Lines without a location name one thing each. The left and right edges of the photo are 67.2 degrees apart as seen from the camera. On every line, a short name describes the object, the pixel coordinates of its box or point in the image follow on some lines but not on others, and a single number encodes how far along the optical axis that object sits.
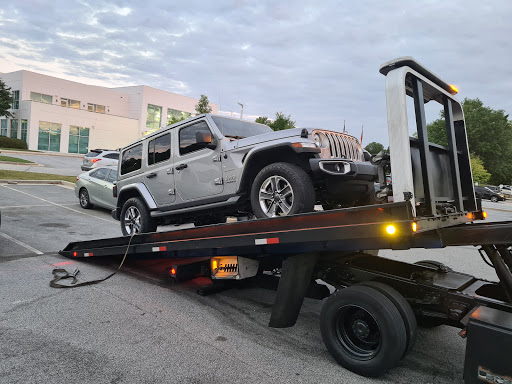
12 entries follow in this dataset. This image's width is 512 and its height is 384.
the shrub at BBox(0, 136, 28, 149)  36.50
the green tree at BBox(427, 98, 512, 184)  65.25
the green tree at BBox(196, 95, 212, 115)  32.59
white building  41.03
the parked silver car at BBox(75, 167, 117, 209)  11.69
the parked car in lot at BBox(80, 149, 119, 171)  20.12
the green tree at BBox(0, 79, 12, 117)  39.38
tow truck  3.05
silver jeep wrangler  4.04
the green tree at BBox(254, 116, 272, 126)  26.24
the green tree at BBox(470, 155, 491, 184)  46.09
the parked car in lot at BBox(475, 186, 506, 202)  39.69
